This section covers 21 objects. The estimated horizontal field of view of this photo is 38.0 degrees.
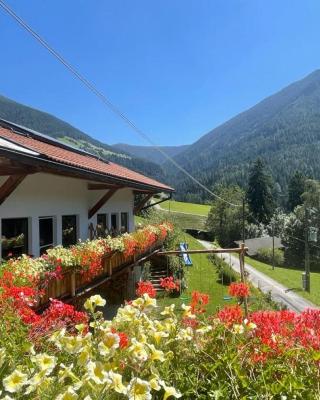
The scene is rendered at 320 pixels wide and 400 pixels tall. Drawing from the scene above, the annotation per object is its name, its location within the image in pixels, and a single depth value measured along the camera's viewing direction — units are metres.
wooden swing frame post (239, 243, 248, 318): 7.03
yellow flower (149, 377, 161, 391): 1.86
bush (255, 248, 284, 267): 66.94
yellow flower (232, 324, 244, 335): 2.55
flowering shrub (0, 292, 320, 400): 1.80
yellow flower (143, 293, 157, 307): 2.70
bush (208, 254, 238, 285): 32.81
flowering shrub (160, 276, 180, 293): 4.91
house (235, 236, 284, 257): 71.69
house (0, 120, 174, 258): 7.90
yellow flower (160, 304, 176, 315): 2.73
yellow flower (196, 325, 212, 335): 2.54
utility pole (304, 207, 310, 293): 40.02
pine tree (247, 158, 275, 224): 85.12
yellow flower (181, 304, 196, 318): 2.74
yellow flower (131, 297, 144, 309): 2.71
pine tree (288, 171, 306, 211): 89.88
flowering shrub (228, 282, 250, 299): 4.17
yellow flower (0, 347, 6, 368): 1.97
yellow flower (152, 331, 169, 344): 2.31
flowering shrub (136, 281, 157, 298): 4.14
